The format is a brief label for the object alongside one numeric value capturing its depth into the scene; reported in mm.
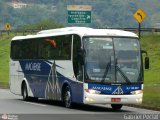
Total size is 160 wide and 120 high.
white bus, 22719
